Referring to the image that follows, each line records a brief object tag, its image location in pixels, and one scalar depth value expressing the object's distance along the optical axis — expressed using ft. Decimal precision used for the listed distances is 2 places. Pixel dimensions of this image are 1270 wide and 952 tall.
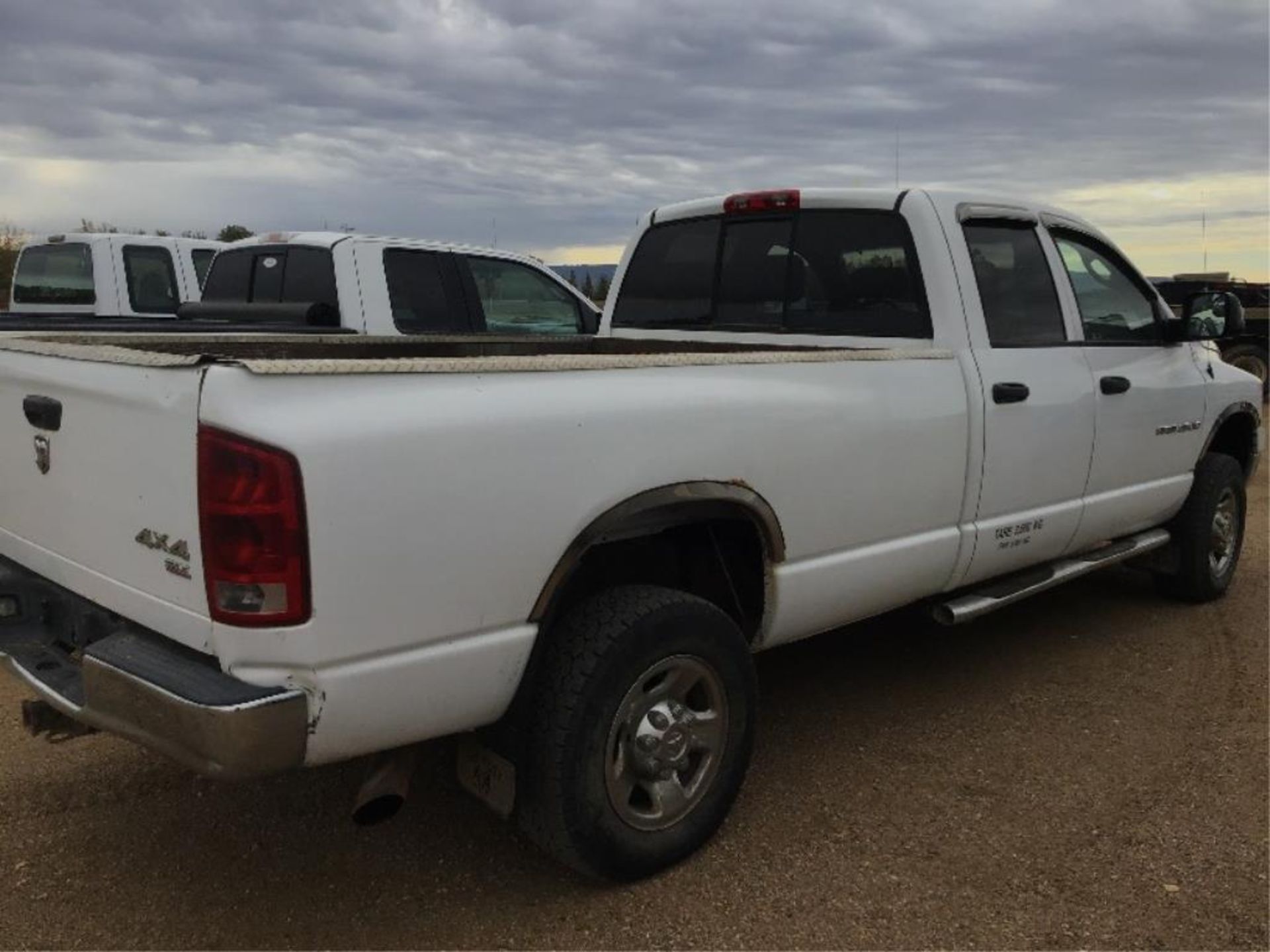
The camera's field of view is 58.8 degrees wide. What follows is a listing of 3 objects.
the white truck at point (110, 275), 31.73
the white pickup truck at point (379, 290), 23.21
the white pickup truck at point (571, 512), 7.75
